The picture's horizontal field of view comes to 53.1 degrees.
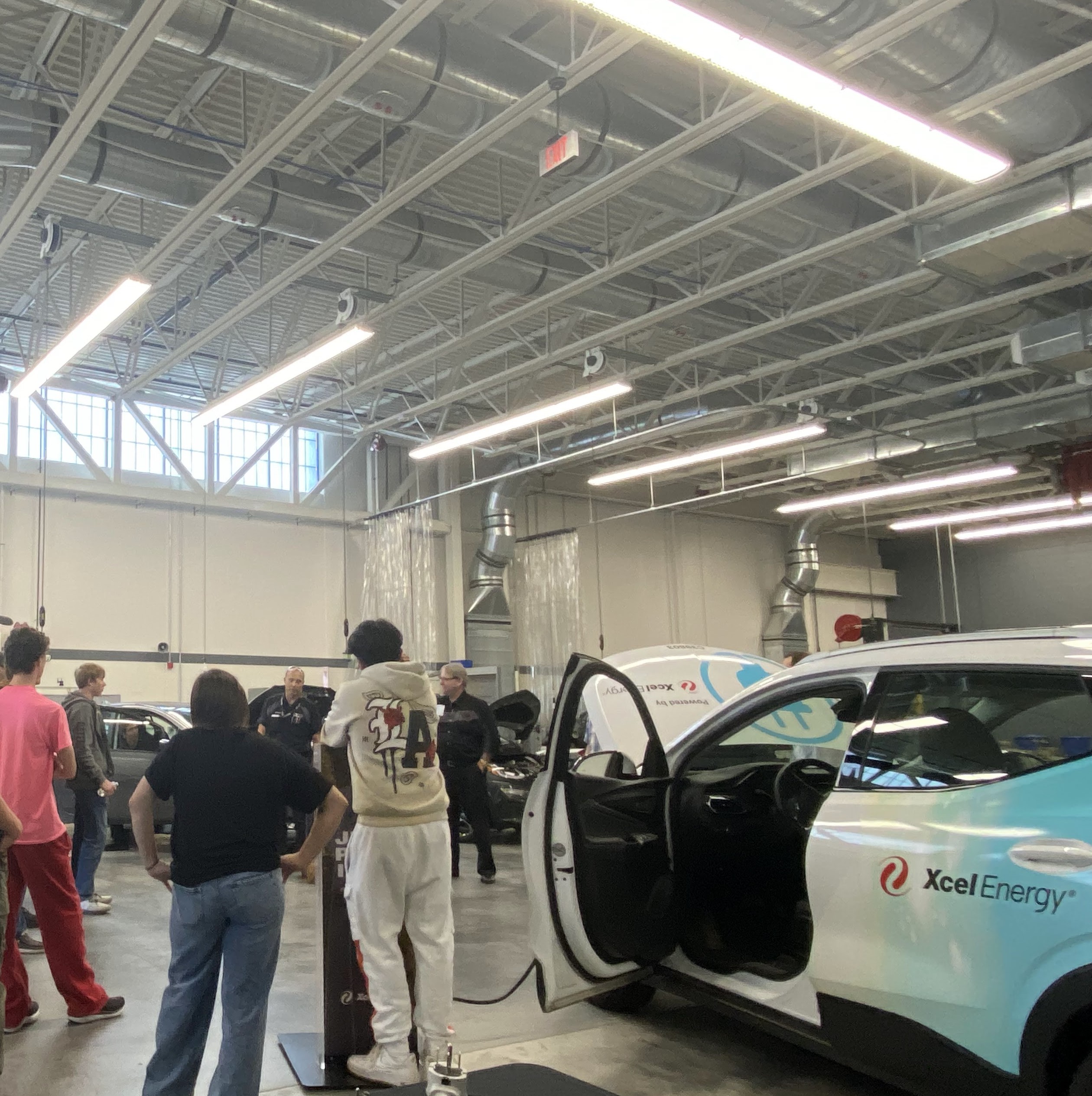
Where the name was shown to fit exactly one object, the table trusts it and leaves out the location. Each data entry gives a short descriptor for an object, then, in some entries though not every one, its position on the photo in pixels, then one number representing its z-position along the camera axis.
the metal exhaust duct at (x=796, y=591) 19.70
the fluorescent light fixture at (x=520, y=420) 10.45
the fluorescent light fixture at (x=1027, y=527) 16.55
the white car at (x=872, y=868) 2.72
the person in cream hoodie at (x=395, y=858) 3.62
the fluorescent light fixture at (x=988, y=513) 15.05
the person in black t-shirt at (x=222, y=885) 3.08
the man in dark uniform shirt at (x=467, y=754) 7.94
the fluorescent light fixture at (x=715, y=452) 12.17
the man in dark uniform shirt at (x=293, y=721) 8.24
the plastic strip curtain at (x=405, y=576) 14.85
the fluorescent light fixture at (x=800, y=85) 4.61
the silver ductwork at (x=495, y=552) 16.03
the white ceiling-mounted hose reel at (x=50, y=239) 9.08
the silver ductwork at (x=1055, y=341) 9.96
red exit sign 6.38
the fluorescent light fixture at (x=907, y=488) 13.69
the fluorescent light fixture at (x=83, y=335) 7.79
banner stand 3.83
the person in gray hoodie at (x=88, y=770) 6.44
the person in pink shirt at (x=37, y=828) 4.15
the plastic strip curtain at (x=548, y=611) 15.50
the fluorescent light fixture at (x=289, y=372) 8.87
